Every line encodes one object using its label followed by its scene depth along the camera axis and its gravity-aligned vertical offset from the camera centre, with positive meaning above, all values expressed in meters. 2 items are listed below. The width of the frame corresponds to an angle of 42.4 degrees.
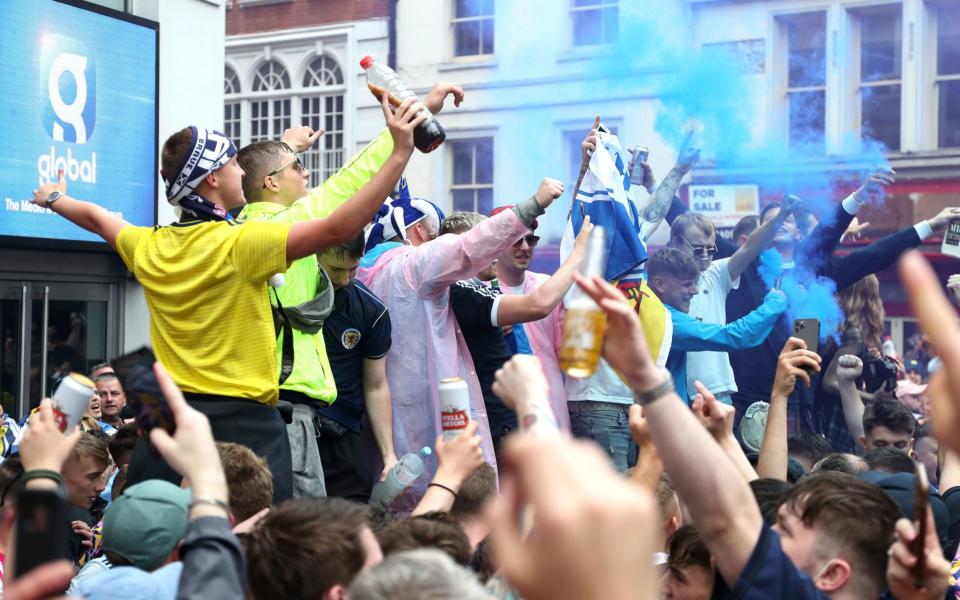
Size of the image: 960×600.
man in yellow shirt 3.71 +0.07
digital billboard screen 8.56 +1.42
